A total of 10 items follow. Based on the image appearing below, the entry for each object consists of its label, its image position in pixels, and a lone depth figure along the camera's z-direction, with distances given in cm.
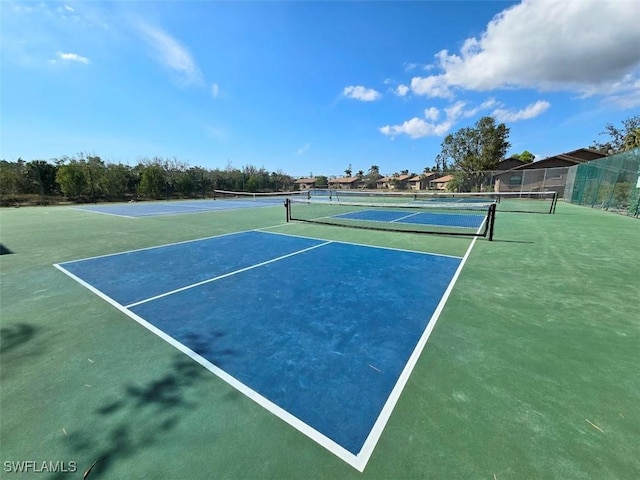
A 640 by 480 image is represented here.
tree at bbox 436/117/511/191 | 3775
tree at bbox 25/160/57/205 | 2992
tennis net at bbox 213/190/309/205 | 3814
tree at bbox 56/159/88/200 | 2958
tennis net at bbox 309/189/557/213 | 1837
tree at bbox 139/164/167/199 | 3606
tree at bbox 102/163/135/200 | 3384
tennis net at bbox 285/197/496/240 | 1078
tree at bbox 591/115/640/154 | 3600
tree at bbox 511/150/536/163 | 6085
